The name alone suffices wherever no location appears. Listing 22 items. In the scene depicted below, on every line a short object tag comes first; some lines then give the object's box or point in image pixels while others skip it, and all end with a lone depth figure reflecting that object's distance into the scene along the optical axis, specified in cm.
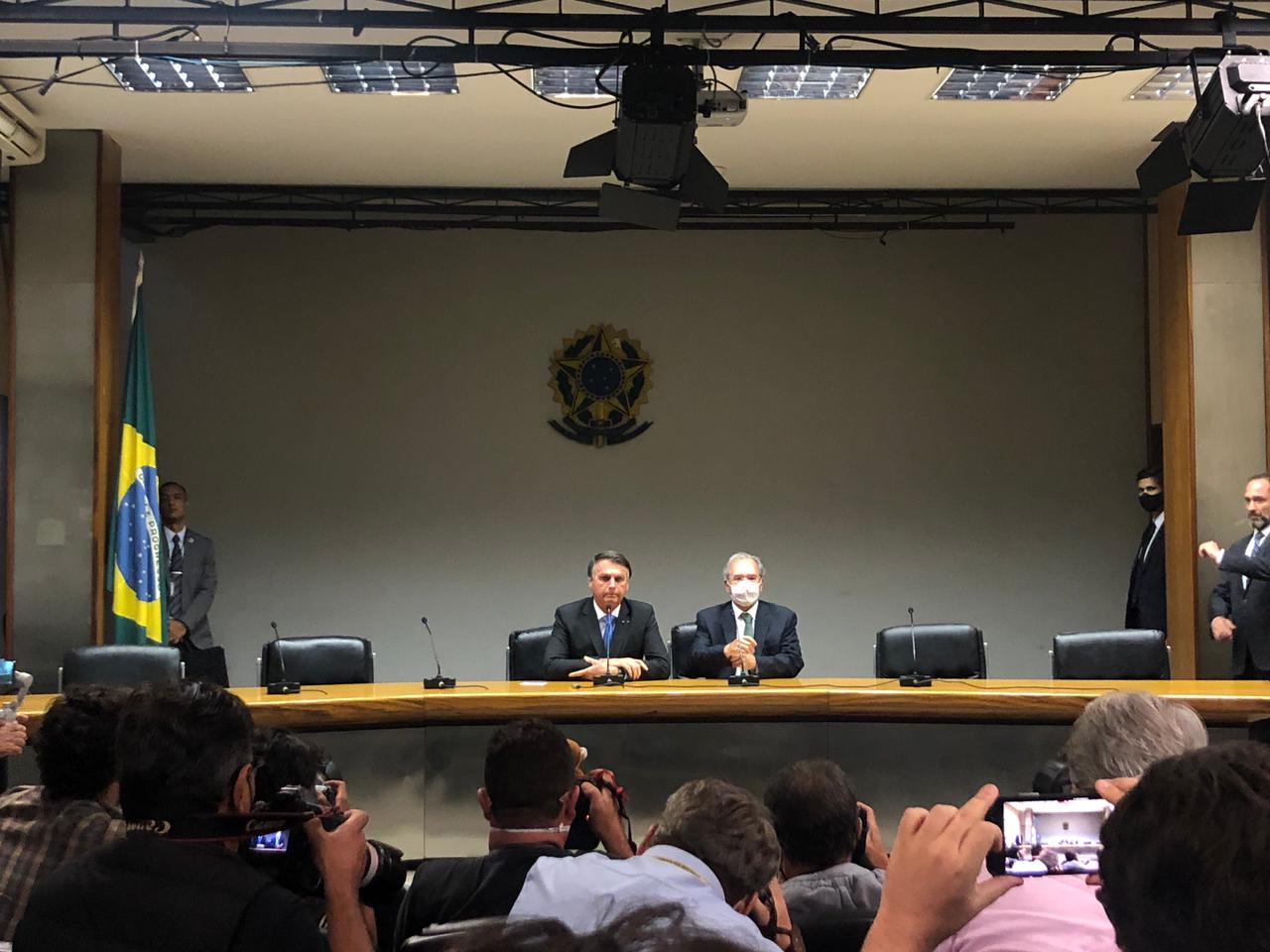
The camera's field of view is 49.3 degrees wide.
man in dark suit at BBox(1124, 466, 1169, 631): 781
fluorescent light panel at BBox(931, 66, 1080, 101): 601
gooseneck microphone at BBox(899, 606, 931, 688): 520
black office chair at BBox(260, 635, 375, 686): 558
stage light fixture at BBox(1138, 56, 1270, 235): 493
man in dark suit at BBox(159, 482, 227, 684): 771
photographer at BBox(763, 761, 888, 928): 244
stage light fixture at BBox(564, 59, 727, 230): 505
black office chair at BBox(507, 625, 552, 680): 591
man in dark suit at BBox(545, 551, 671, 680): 578
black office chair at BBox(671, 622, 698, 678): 610
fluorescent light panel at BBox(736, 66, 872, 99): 598
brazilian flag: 679
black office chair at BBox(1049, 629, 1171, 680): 559
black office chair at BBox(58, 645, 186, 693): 534
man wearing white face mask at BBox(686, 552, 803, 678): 585
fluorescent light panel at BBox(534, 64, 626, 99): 598
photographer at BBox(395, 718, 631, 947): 231
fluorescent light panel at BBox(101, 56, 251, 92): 585
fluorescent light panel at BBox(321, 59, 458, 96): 582
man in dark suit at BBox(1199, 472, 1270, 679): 612
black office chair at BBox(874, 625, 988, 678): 579
